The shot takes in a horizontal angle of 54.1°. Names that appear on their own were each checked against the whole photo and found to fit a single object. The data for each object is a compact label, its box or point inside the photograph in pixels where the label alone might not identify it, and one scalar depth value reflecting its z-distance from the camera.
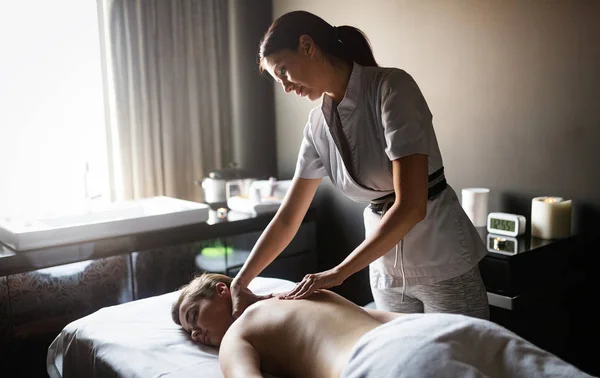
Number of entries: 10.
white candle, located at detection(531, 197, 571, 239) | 2.19
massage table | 1.07
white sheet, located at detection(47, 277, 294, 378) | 1.58
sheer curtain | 2.99
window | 2.72
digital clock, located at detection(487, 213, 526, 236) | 2.26
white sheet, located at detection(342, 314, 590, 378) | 1.06
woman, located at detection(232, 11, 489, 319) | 1.48
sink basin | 2.29
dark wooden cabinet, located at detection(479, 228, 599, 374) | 2.06
